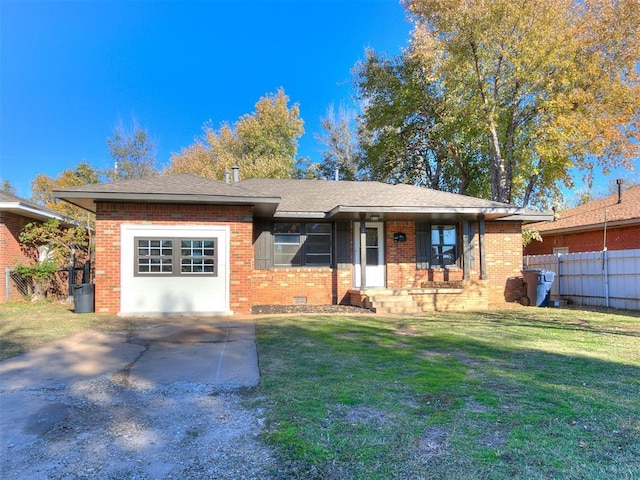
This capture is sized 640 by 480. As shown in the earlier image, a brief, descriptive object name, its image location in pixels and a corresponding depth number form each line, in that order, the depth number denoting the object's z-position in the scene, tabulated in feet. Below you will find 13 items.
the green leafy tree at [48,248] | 43.34
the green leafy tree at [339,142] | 96.12
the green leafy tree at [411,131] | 67.51
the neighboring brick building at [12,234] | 40.60
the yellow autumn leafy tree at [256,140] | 104.72
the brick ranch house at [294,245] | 33.88
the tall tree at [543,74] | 51.06
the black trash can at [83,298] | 34.76
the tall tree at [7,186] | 118.42
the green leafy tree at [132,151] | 89.40
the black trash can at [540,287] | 42.73
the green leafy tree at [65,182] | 76.54
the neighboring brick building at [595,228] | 50.78
